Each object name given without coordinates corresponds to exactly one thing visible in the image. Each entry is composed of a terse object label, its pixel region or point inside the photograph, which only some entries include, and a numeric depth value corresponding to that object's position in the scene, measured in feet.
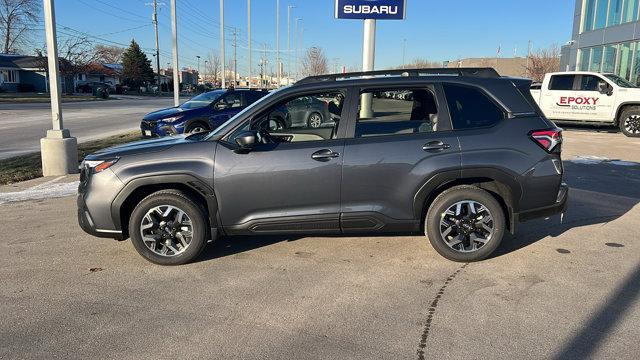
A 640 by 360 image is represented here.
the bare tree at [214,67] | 344.08
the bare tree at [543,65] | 161.79
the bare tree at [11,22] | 268.62
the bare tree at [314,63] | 210.38
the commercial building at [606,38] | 88.94
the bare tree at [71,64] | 182.80
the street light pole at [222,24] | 104.64
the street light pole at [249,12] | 129.13
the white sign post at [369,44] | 39.55
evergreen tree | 270.67
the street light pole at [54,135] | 29.50
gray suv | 15.21
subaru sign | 37.86
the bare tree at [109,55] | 228.76
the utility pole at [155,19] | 203.43
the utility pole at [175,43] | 70.23
